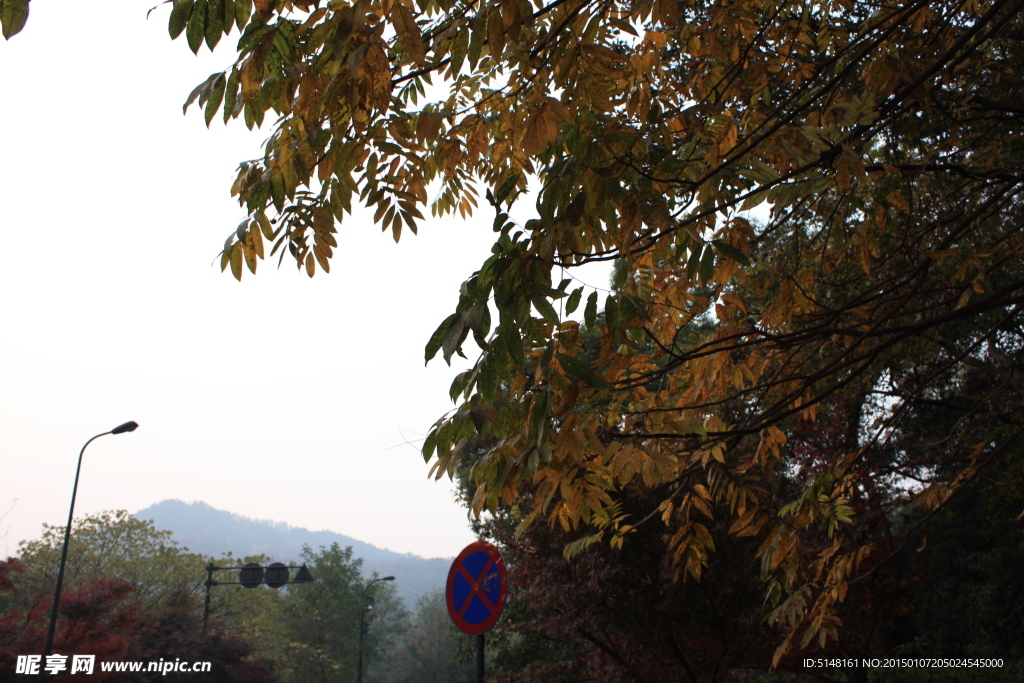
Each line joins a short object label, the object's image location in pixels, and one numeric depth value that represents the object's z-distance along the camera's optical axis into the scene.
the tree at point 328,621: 37.47
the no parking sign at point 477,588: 4.05
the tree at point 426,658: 47.00
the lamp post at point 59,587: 13.16
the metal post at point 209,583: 20.22
